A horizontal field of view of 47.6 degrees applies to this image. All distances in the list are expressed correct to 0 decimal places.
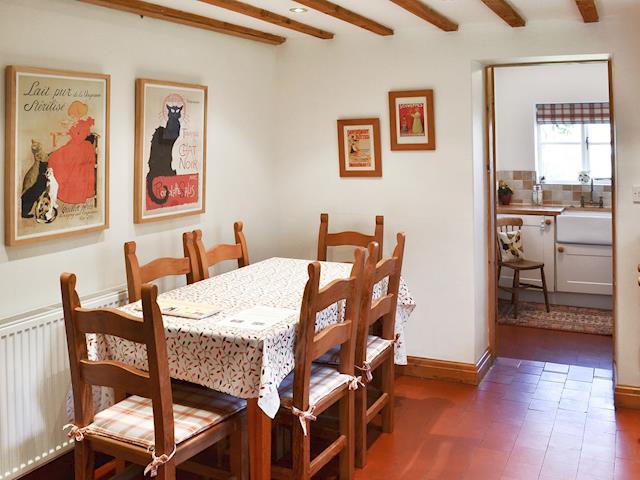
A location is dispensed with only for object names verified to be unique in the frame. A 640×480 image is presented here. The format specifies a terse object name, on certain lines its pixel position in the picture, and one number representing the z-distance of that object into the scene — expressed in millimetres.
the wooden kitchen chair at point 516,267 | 5977
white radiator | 2828
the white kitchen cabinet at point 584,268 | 6012
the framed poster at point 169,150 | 3555
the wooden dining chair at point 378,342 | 3215
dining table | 2590
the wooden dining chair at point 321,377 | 2729
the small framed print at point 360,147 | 4469
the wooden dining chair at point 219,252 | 3758
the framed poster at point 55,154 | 2861
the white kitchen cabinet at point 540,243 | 6184
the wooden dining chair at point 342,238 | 4363
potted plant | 6660
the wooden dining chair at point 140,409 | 2375
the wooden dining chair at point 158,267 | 3285
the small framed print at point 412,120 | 4289
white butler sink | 5916
